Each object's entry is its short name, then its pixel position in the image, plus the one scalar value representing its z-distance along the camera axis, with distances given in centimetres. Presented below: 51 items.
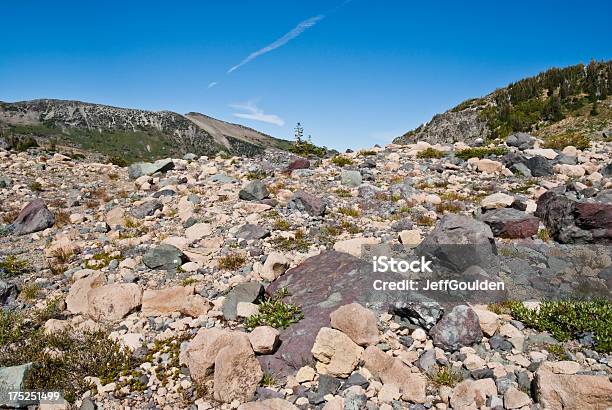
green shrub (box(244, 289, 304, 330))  643
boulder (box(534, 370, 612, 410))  421
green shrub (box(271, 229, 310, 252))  969
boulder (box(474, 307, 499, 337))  582
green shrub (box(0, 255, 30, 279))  893
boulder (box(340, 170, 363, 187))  1553
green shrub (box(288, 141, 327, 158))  2416
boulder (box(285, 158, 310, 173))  1812
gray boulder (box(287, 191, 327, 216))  1197
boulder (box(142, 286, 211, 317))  712
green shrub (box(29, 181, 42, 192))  1603
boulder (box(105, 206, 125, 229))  1207
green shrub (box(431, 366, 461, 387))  502
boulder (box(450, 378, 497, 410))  460
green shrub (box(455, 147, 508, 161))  1833
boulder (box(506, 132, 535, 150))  2068
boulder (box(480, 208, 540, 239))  980
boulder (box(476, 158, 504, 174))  1627
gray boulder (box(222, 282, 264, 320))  693
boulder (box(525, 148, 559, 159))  1733
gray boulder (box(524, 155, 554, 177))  1540
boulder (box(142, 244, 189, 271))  896
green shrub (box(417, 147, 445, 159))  1941
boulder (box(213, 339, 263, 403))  505
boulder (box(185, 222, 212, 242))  1064
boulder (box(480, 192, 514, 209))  1183
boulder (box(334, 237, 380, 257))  890
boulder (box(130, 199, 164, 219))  1261
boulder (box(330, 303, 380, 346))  572
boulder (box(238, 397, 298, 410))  459
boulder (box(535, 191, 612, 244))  902
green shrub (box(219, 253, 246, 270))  879
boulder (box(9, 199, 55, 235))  1187
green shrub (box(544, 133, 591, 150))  1933
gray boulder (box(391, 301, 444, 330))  599
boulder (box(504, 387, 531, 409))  445
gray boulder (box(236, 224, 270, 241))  1026
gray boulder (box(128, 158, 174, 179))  1861
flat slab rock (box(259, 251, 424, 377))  569
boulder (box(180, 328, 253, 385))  536
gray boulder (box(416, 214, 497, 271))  807
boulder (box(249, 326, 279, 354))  568
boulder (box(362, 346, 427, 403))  486
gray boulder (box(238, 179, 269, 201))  1334
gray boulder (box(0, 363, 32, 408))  498
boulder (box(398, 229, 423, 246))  933
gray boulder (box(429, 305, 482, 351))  564
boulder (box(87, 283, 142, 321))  706
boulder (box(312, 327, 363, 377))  531
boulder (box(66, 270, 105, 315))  738
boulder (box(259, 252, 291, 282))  824
